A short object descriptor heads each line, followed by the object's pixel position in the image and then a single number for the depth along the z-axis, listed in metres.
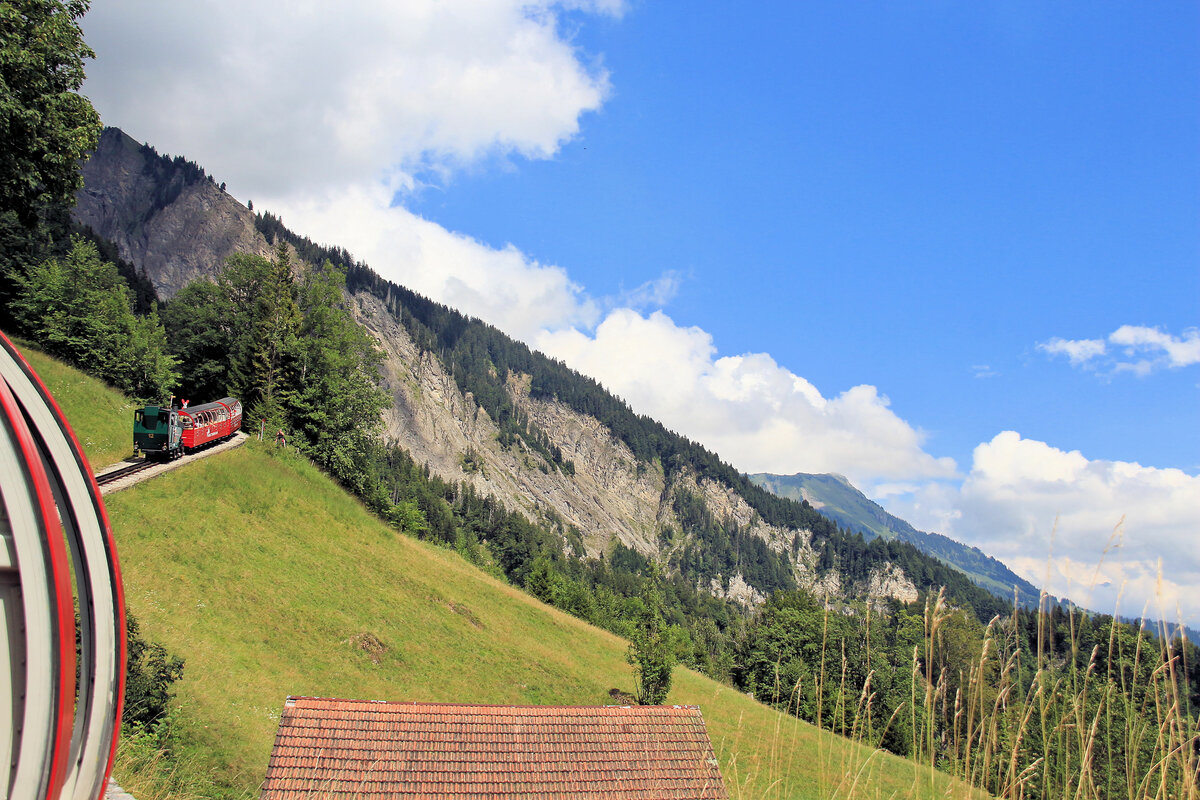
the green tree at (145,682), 12.98
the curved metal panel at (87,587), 4.02
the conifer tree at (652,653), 31.27
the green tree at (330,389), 43.88
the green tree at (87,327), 35.41
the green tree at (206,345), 47.44
